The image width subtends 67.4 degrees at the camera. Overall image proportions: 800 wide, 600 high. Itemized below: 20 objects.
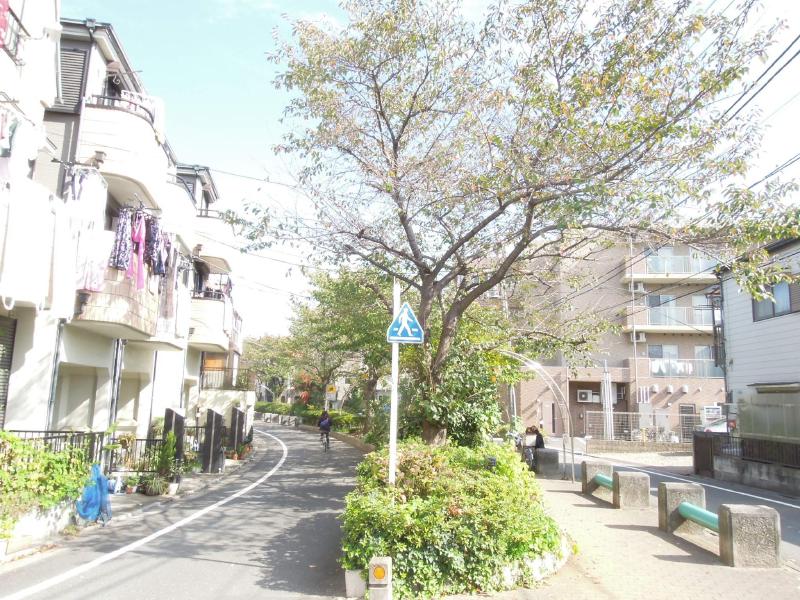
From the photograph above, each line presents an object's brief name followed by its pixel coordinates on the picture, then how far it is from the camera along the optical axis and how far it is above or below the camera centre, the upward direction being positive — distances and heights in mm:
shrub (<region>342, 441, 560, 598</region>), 6316 -1454
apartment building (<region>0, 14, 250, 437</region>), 10125 +2686
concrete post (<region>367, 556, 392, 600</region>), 5840 -1768
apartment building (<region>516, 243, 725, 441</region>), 35781 +2624
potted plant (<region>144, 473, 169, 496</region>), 12812 -1936
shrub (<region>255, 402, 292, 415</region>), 57828 -1185
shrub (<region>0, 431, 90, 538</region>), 7648 -1169
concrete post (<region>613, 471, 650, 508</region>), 12211 -1761
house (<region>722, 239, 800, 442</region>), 17984 +1570
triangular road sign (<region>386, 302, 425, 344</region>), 7605 +879
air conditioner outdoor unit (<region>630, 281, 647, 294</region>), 38028 +7343
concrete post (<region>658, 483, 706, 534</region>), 9727 -1599
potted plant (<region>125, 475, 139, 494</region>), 12902 -1937
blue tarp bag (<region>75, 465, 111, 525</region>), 9398 -1686
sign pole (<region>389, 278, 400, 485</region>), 7384 -270
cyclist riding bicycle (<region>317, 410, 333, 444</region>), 26375 -1253
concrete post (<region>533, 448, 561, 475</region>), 17859 -1814
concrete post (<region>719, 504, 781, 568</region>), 7676 -1681
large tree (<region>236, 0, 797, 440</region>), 9438 +3863
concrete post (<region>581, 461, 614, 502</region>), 13953 -1683
